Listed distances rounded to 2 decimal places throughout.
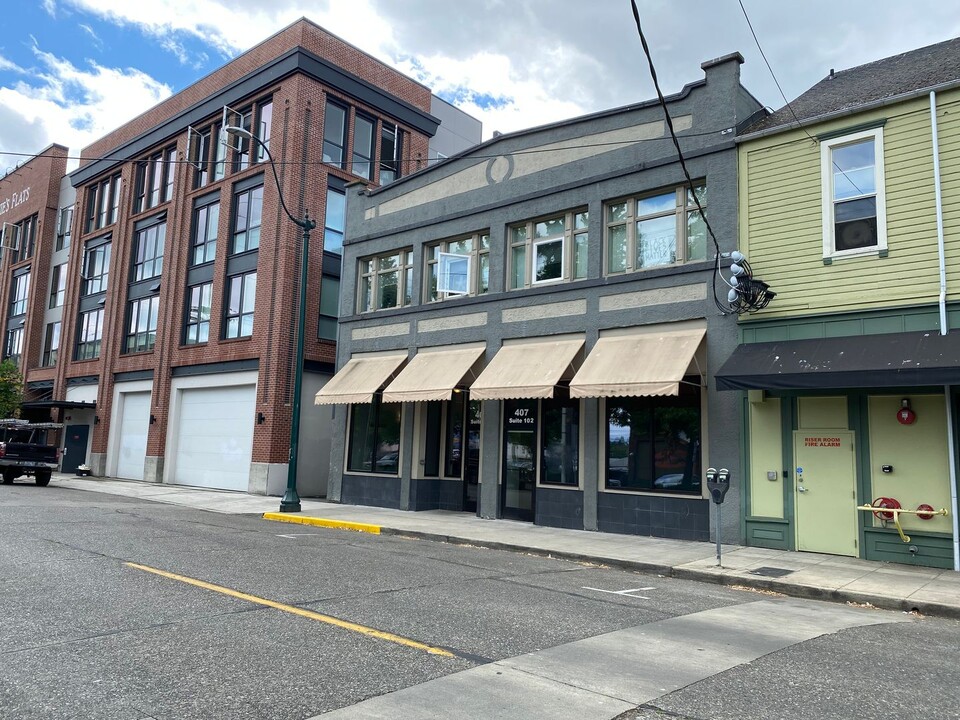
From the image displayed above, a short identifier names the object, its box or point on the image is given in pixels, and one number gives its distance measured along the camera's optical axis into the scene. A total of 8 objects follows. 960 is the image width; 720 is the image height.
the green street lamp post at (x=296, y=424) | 17.16
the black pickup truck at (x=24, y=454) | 24.45
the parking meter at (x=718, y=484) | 10.34
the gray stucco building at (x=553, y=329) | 13.66
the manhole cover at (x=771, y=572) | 10.04
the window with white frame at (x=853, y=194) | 11.94
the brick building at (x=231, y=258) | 23.95
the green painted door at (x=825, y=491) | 11.69
